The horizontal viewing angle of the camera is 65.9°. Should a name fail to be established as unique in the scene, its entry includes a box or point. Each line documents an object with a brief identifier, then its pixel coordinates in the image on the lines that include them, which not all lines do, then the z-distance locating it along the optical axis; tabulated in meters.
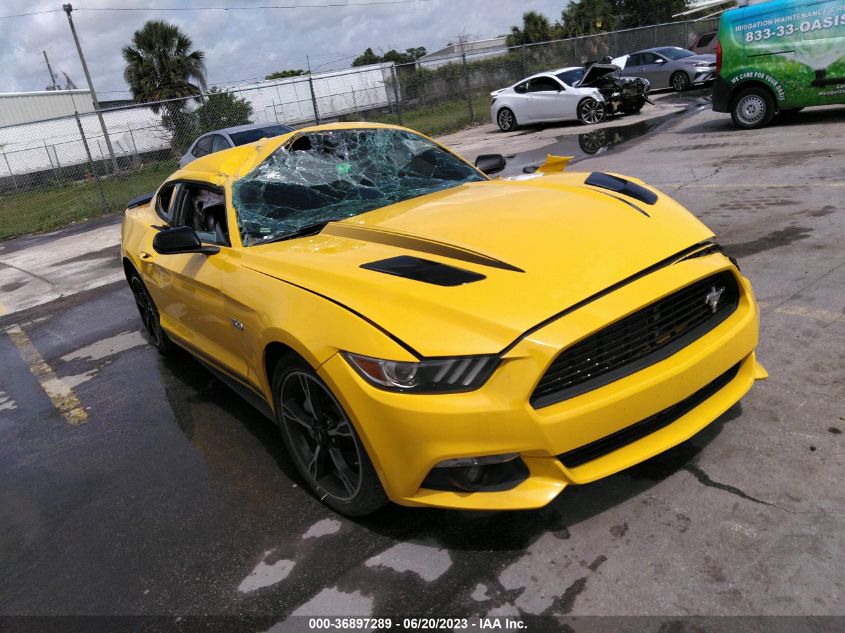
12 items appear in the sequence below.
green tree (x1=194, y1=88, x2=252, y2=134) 20.55
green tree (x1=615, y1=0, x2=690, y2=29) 51.28
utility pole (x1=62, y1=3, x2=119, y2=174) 27.39
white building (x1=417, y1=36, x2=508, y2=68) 22.13
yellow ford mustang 2.24
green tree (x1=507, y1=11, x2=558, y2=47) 53.50
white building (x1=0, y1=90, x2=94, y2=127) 46.84
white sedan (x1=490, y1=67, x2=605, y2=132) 16.83
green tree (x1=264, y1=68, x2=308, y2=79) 76.59
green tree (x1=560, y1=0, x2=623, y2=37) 52.50
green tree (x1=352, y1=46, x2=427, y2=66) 81.25
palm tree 29.81
